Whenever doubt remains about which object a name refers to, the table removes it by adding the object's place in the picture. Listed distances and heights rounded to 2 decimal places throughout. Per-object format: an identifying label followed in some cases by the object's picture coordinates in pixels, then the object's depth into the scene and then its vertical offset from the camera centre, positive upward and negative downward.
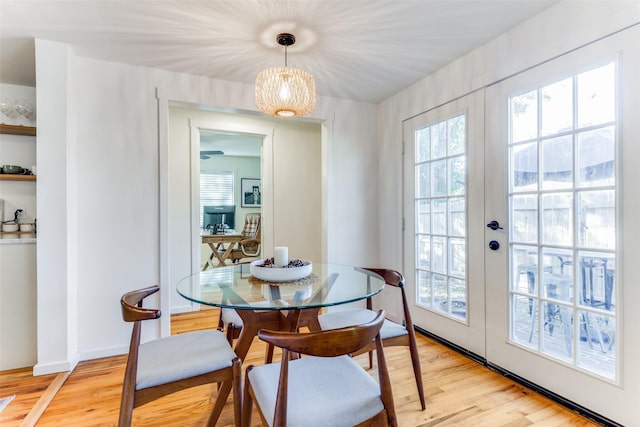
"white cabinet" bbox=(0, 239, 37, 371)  2.23 -0.67
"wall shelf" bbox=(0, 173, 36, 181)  2.34 +0.26
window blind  6.87 +0.52
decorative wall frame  7.12 +0.42
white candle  1.91 -0.27
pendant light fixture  1.86 +0.72
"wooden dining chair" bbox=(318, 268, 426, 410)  1.75 -0.66
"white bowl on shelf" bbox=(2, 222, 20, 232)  2.42 -0.11
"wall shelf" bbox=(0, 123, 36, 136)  2.40 +0.64
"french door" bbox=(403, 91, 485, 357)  2.29 -0.07
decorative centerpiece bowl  1.78 -0.34
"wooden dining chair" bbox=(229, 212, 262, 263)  5.06 -0.57
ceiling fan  6.39 +1.21
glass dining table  1.43 -0.41
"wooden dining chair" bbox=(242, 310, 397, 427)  0.97 -0.64
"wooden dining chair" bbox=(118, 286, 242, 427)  1.22 -0.64
